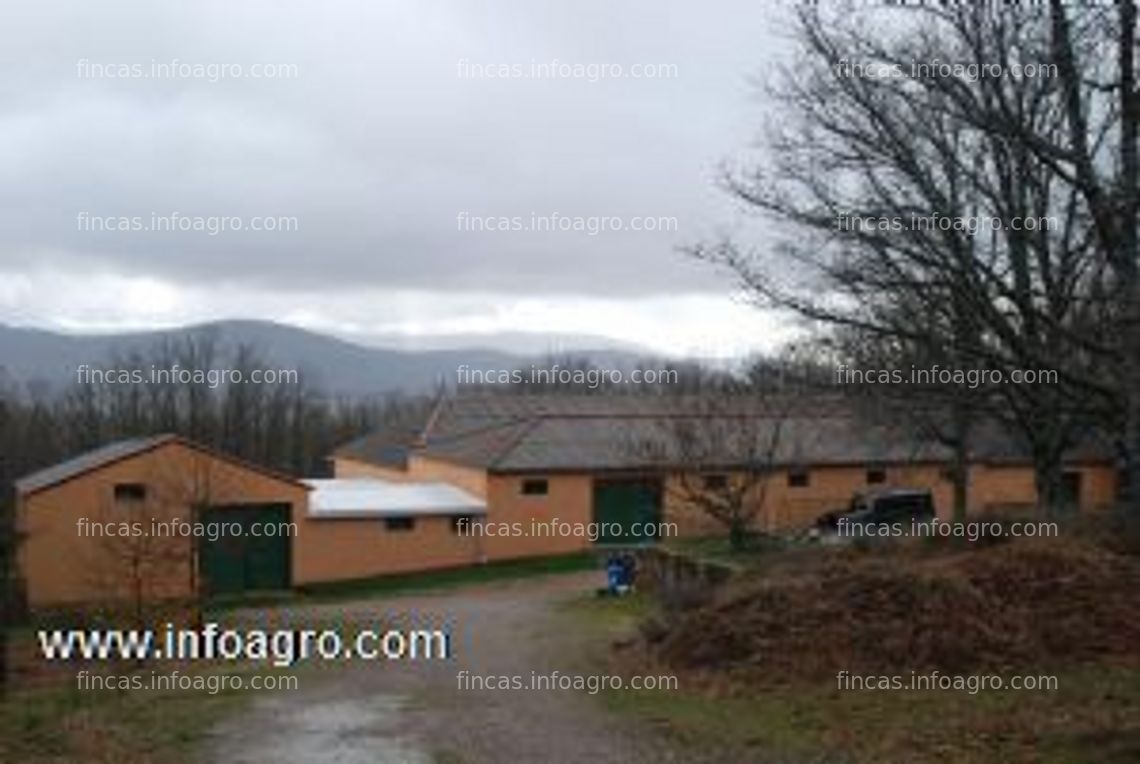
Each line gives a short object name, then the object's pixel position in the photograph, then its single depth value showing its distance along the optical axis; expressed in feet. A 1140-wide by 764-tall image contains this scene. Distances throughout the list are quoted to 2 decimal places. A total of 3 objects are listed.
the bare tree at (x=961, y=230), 62.23
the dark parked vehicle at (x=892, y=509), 133.18
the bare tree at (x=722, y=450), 137.49
